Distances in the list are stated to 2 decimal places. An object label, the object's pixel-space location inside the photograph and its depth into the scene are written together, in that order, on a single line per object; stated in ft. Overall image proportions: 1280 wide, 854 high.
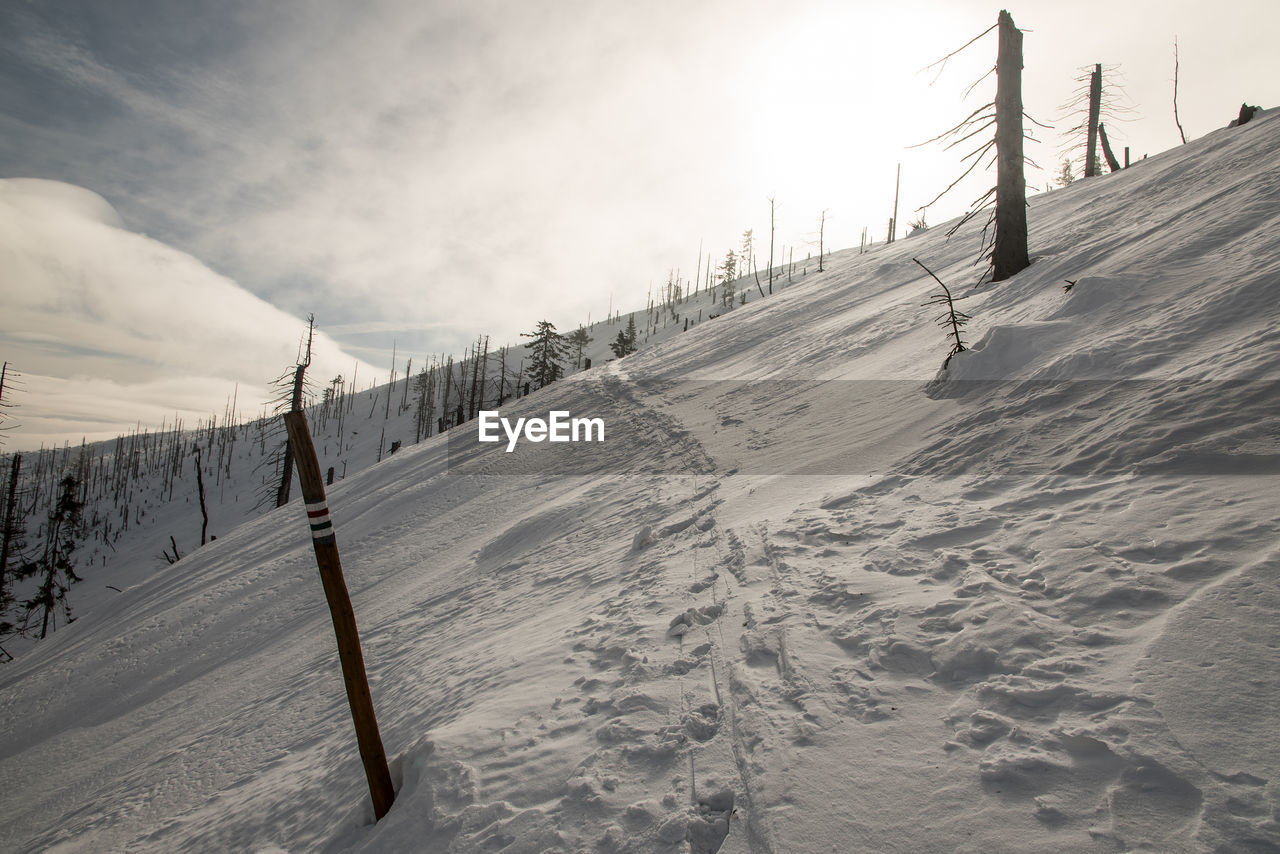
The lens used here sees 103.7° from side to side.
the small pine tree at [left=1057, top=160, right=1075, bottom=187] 132.98
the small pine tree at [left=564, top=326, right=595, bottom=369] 199.52
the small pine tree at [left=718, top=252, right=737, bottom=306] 207.12
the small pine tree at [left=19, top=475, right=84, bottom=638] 86.07
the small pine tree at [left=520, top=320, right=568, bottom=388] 114.93
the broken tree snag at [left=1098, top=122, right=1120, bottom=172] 67.36
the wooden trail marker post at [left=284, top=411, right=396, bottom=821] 11.05
